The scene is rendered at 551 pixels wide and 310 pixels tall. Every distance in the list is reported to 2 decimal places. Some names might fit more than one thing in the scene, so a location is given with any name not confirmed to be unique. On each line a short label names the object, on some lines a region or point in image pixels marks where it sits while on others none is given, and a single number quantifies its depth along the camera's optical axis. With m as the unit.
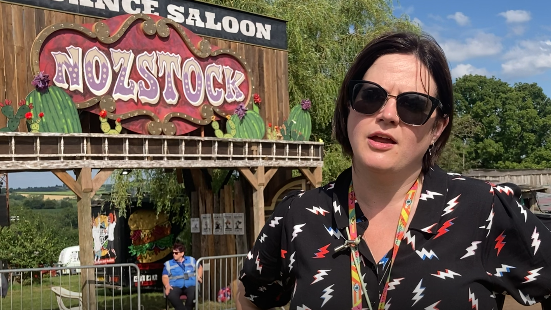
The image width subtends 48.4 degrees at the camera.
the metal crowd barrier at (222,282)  12.74
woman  1.71
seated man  9.53
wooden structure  8.99
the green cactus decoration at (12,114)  8.84
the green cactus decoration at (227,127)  12.05
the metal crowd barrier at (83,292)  9.05
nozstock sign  9.77
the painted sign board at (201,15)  10.25
